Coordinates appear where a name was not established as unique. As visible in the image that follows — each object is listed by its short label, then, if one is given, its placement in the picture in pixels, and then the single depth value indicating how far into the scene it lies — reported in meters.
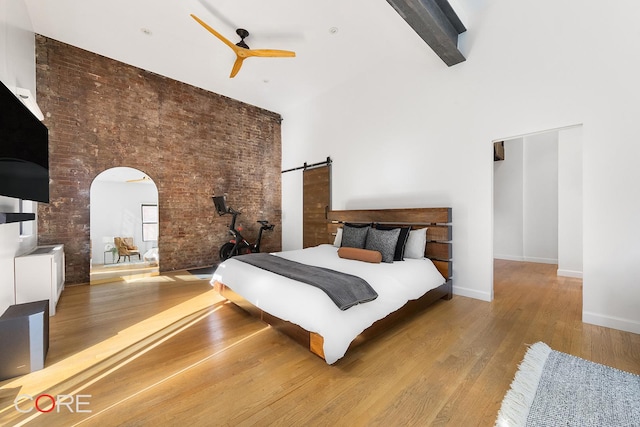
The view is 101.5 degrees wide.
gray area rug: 1.43
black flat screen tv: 1.73
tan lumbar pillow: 3.09
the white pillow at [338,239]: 4.31
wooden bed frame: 2.19
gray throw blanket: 2.05
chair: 4.80
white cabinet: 2.83
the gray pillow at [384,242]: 3.24
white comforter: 1.95
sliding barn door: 5.42
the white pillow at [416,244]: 3.40
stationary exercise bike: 5.35
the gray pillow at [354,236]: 3.71
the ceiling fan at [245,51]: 3.43
